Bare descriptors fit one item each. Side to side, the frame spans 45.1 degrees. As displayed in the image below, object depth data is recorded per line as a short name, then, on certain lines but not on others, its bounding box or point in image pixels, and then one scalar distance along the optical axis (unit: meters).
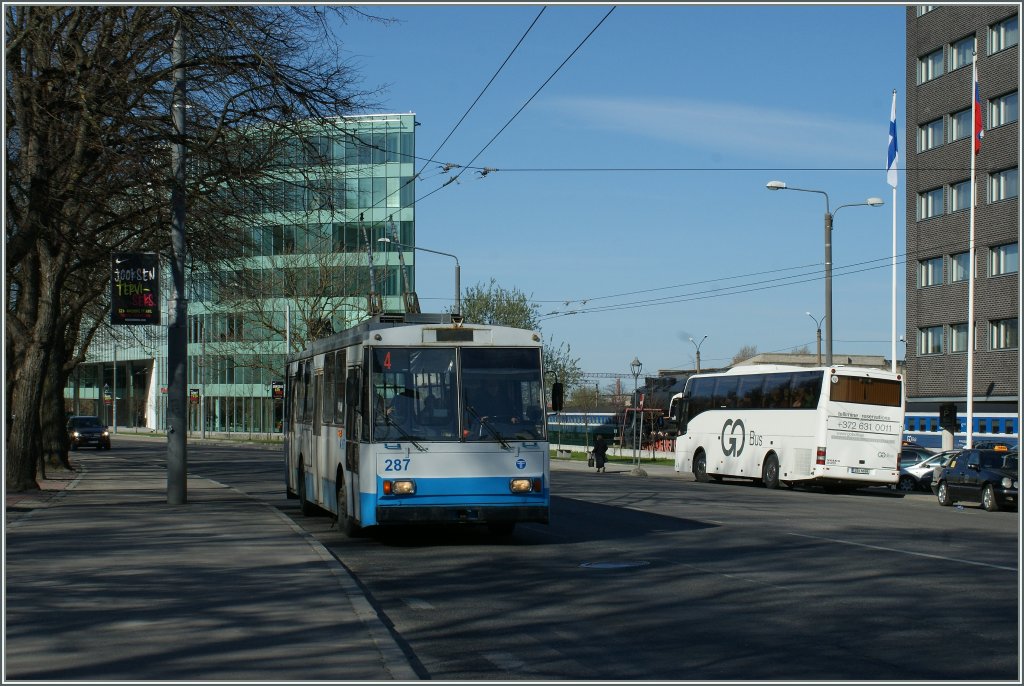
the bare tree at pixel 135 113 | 18.11
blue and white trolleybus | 15.67
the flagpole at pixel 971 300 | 38.94
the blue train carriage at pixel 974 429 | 51.38
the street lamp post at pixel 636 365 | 43.81
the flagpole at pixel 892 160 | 45.19
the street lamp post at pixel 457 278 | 48.09
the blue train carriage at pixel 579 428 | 70.62
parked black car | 27.38
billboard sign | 21.02
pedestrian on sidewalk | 44.75
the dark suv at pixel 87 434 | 60.25
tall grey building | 55.16
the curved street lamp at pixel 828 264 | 36.25
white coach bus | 33.16
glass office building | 21.86
